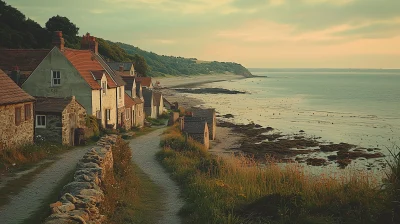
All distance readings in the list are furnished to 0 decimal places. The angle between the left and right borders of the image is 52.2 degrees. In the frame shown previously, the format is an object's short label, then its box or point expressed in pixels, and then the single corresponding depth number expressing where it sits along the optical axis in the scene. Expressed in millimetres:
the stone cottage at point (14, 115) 20750
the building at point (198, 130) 35406
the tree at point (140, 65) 89500
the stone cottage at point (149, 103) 52594
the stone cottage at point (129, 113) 40891
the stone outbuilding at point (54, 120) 26172
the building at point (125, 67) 60847
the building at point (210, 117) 42812
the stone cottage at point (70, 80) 31000
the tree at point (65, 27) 76675
